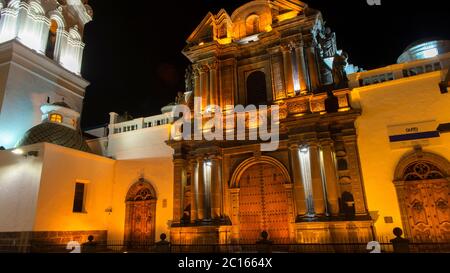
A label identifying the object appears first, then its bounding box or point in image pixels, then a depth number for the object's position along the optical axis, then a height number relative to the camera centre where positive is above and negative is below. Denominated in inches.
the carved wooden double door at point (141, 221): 645.0 +36.1
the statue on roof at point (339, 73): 540.4 +267.4
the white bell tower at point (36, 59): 733.9 +445.0
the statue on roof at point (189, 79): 707.6 +339.5
